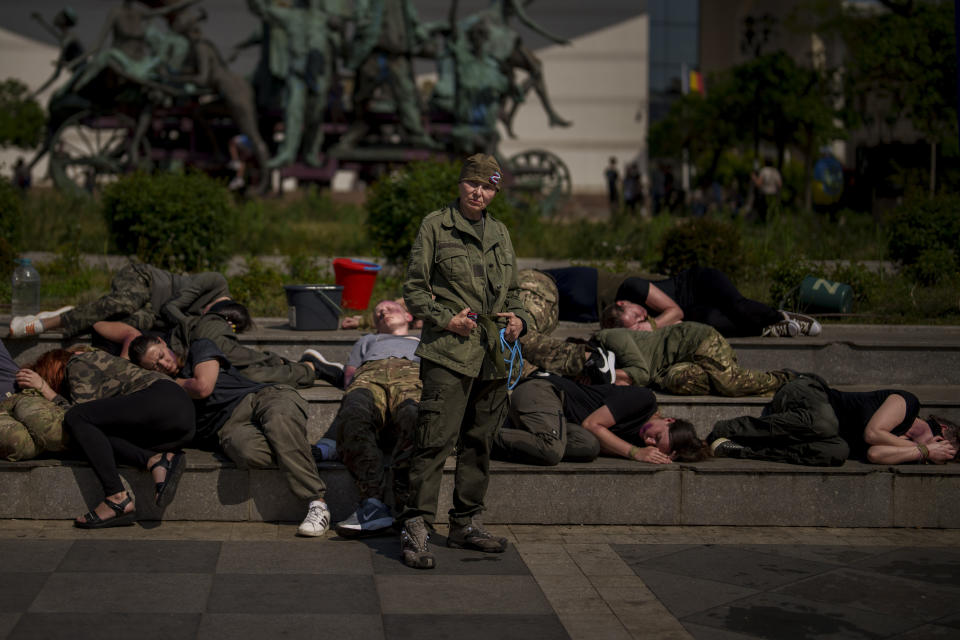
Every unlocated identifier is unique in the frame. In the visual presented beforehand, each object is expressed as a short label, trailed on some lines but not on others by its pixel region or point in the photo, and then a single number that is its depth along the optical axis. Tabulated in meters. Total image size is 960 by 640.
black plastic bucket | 8.38
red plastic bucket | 9.13
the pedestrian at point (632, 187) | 28.03
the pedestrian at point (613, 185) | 30.04
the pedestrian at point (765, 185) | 22.61
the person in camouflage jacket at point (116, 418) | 5.79
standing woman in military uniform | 5.32
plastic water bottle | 8.50
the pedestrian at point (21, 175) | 23.76
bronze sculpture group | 20.72
